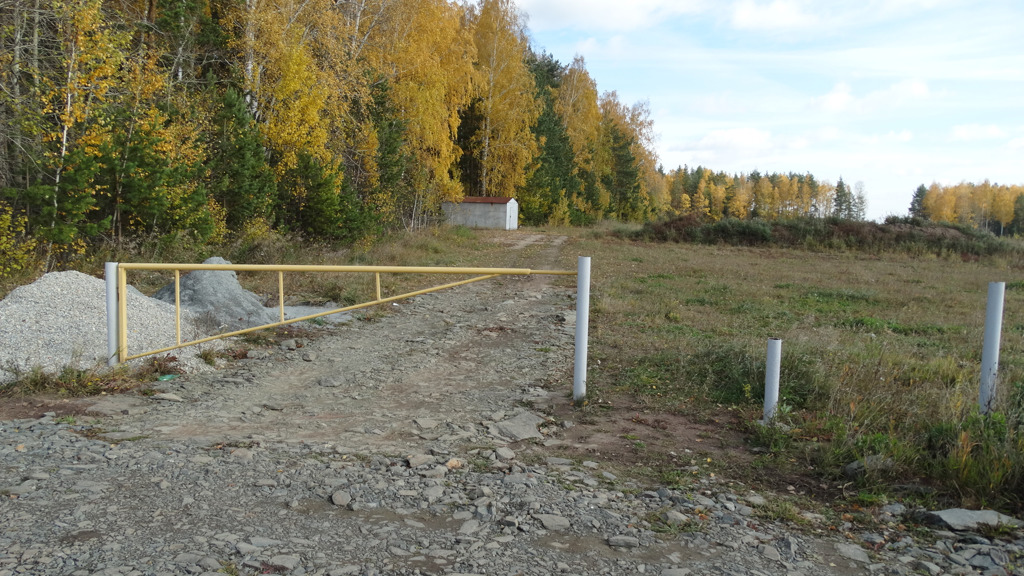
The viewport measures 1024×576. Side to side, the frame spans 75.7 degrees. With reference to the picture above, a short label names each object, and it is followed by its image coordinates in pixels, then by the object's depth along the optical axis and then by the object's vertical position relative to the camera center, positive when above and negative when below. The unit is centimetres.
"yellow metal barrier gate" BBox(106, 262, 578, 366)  629 -75
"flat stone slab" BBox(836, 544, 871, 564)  334 -162
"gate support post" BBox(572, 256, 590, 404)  601 -92
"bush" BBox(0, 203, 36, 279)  1000 -57
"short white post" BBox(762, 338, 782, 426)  531 -115
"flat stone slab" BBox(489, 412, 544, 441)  522 -162
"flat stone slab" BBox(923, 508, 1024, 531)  363 -154
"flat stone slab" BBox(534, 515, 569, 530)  356 -160
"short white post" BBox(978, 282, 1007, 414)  497 -81
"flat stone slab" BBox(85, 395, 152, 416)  547 -164
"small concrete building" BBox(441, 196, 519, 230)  4228 +89
